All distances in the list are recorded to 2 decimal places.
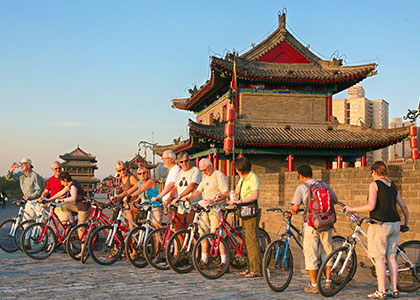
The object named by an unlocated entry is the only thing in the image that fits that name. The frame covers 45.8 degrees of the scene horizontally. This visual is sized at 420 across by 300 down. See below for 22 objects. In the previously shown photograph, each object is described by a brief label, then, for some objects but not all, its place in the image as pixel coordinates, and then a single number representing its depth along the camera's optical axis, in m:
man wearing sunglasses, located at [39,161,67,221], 10.36
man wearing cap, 10.34
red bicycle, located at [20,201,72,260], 8.97
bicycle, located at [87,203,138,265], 8.19
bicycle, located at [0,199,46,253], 9.55
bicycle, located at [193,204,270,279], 7.32
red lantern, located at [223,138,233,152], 20.99
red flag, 22.22
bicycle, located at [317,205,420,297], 6.22
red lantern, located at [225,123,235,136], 20.04
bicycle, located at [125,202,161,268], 8.15
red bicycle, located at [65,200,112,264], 8.64
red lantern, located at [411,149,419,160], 26.60
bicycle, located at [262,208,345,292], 6.42
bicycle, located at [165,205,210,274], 7.70
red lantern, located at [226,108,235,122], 19.64
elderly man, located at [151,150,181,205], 8.59
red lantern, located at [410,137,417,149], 25.69
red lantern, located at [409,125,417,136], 24.81
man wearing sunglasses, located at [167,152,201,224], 8.14
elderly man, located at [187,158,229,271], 7.69
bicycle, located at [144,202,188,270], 7.93
